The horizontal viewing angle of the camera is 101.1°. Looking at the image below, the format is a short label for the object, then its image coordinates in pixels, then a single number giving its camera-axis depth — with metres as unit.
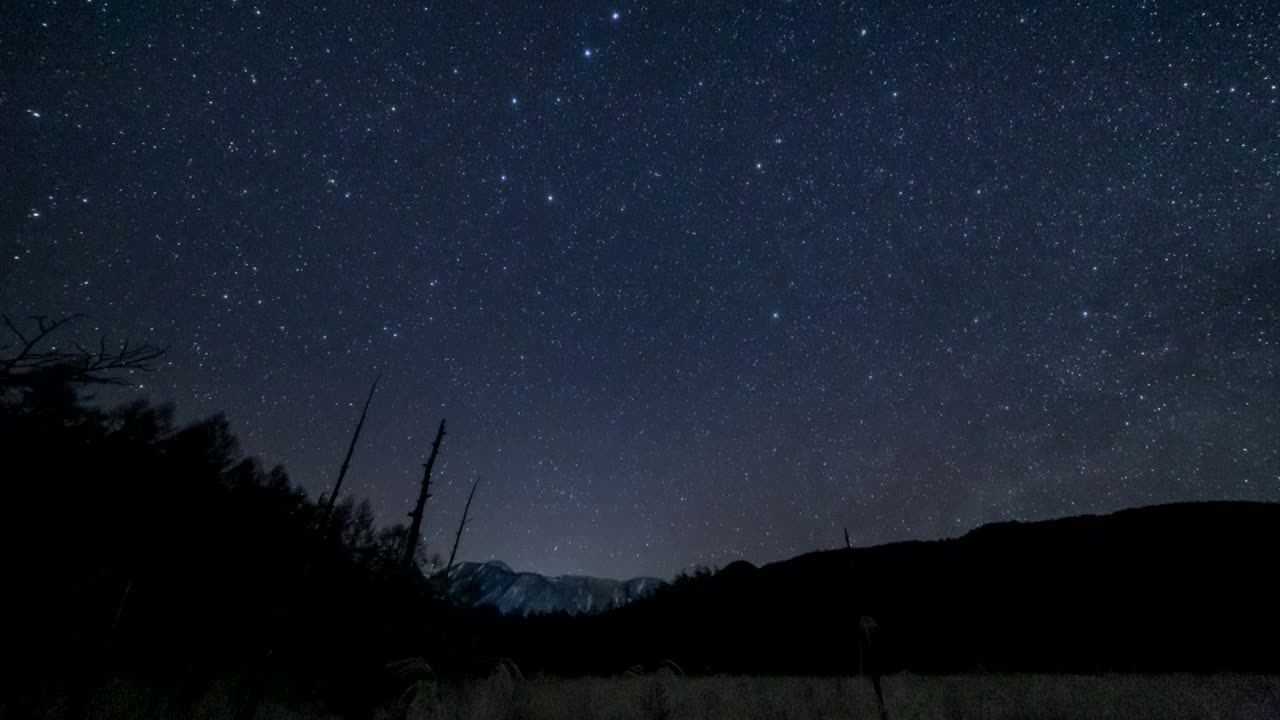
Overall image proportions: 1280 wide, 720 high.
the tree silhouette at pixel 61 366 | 6.64
